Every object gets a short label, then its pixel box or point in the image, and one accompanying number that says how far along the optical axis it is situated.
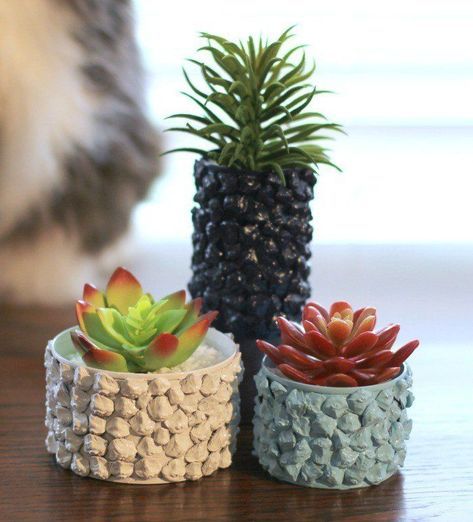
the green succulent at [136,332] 0.89
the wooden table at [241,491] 0.88
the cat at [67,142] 1.28
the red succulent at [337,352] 0.89
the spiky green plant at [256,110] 0.96
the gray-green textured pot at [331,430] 0.89
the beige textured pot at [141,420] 0.89
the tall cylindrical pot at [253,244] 0.96
